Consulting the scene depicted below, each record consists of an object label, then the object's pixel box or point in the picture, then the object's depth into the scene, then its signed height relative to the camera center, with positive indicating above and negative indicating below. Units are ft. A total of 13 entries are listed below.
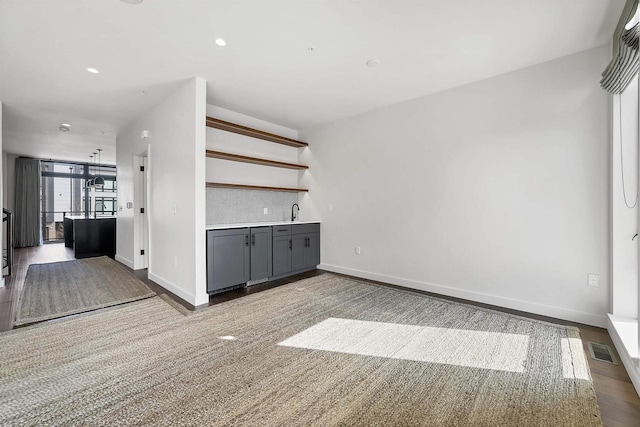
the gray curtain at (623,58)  6.36 +3.79
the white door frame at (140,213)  16.24 -0.09
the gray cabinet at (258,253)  11.61 -1.96
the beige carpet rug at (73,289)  10.04 -3.41
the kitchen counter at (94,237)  20.03 -1.84
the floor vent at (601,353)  6.90 -3.58
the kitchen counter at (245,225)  11.65 -0.63
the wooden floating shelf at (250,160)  12.46 +2.59
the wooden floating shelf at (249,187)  12.69 +1.23
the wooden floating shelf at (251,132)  12.22 +3.92
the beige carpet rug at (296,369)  5.08 -3.59
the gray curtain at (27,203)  25.02 +0.75
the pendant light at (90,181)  27.14 +2.96
